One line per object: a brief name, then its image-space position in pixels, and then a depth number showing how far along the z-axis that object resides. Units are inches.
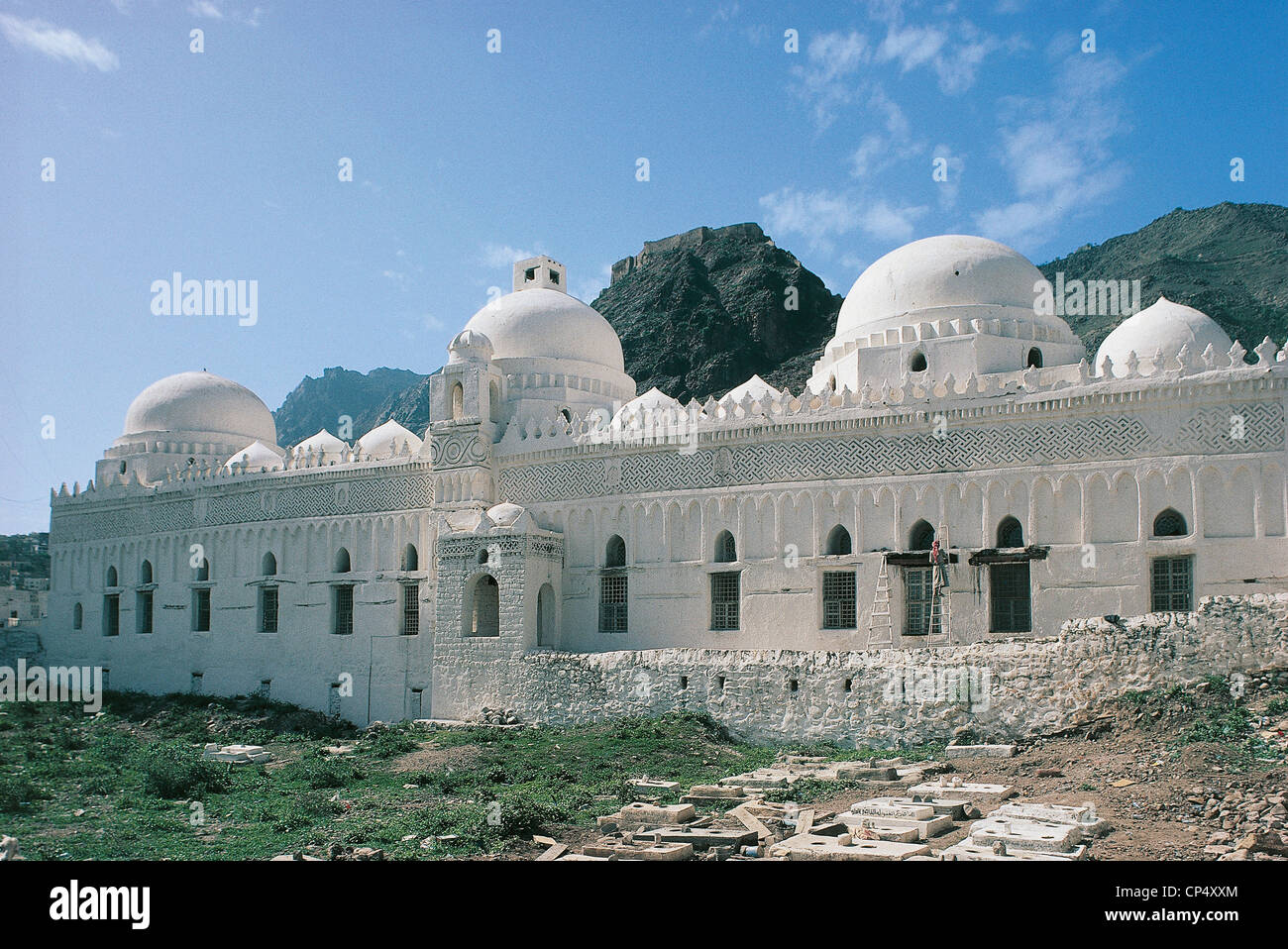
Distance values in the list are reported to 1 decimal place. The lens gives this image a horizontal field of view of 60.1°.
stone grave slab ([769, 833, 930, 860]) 378.3
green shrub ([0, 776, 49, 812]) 605.6
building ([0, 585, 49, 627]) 1601.9
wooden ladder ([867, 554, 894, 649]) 809.5
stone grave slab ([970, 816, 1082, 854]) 392.8
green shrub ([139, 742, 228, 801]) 636.1
